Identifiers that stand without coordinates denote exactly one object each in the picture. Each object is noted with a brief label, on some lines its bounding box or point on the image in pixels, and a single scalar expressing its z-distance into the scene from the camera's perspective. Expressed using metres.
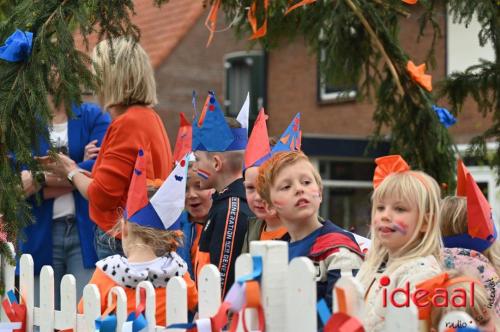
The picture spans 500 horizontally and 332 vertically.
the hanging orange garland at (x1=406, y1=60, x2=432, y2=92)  10.05
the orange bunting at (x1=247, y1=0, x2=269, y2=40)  8.73
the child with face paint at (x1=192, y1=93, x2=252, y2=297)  6.88
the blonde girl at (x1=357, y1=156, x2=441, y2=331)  5.12
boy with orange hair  5.49
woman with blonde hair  7.55
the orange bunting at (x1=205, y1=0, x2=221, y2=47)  8.91
